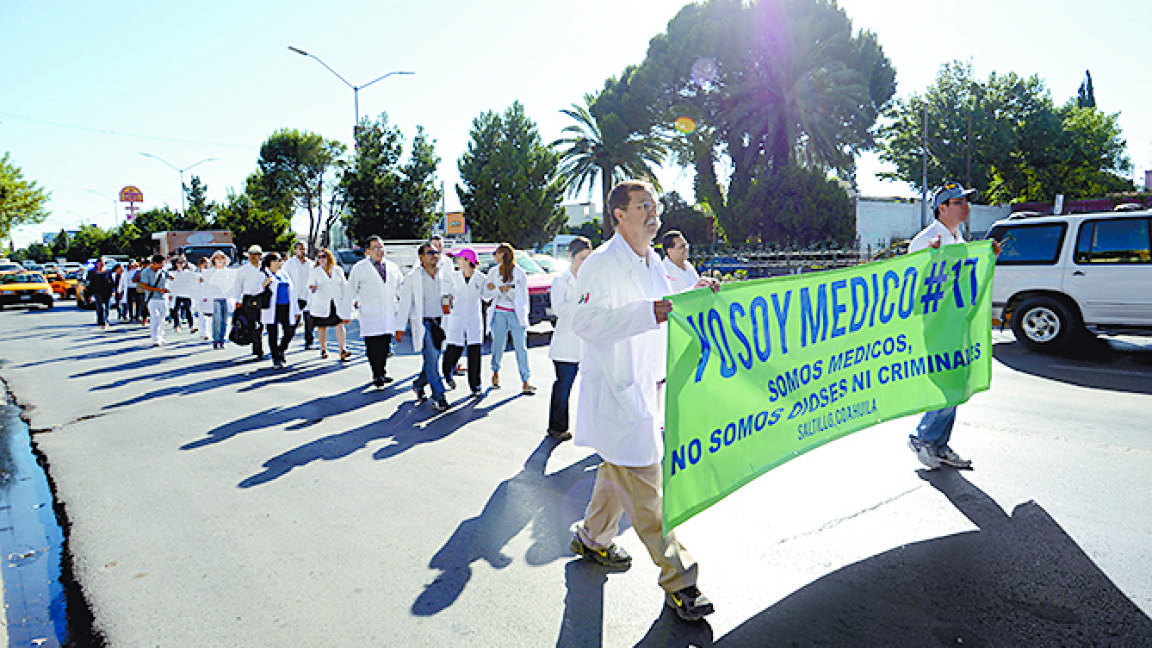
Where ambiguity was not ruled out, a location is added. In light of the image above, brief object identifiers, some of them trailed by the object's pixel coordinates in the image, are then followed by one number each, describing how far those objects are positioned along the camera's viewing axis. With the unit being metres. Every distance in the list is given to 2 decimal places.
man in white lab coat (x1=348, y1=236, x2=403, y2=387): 9.18
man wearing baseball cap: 4.95
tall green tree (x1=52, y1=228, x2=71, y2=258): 109.50
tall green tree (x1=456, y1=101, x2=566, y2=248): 41.41
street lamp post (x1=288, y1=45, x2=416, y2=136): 27.65
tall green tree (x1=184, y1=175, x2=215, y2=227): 63.70
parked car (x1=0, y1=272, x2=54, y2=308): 28.03
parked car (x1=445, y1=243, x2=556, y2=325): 13.80
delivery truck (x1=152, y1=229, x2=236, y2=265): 29.38
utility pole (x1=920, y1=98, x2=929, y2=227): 37.62
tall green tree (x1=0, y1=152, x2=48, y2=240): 31.61
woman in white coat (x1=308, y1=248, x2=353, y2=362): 11.11
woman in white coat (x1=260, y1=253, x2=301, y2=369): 11.16
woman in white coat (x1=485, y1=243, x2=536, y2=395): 8.43
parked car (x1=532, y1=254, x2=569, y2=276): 16.55
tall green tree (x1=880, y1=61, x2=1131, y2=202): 39.91
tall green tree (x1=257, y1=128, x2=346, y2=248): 62.19
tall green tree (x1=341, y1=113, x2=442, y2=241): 37.97
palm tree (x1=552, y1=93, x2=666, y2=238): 36.75
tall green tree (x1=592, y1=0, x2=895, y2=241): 31.67
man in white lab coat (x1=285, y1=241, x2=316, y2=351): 11.87
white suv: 9.68
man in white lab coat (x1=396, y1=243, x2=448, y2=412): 7.94
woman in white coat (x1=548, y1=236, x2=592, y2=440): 6.26
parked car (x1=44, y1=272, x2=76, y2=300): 36.22
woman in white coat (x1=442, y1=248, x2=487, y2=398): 8.04
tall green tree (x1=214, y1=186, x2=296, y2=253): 43.69
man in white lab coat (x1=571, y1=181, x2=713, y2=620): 3.14
